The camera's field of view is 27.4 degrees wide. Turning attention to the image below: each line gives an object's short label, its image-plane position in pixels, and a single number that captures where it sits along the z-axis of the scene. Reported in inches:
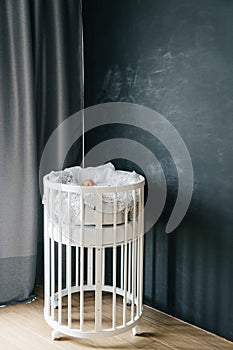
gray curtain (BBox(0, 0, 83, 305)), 108.4
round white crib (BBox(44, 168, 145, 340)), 91.7
